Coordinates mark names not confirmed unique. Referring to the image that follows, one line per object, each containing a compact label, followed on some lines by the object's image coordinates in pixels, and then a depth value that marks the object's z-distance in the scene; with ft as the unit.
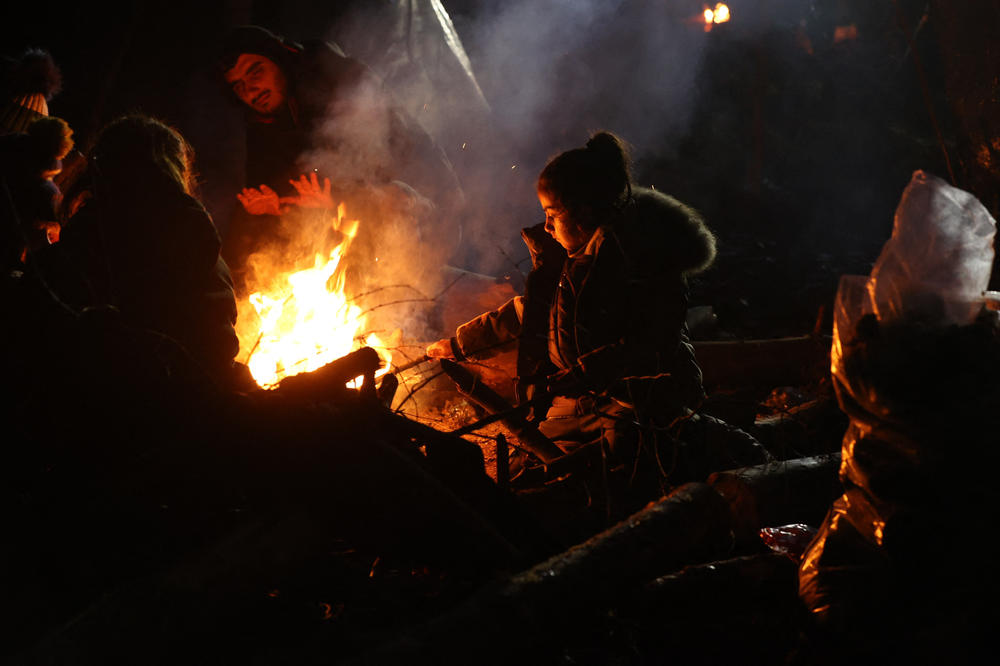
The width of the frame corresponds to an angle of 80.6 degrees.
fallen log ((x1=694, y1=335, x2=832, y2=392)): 22.06
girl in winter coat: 13.32
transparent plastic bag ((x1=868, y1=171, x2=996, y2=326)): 7.84
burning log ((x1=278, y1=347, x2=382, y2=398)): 9.50
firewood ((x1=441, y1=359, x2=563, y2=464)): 13.93
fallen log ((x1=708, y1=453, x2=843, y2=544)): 11.34
